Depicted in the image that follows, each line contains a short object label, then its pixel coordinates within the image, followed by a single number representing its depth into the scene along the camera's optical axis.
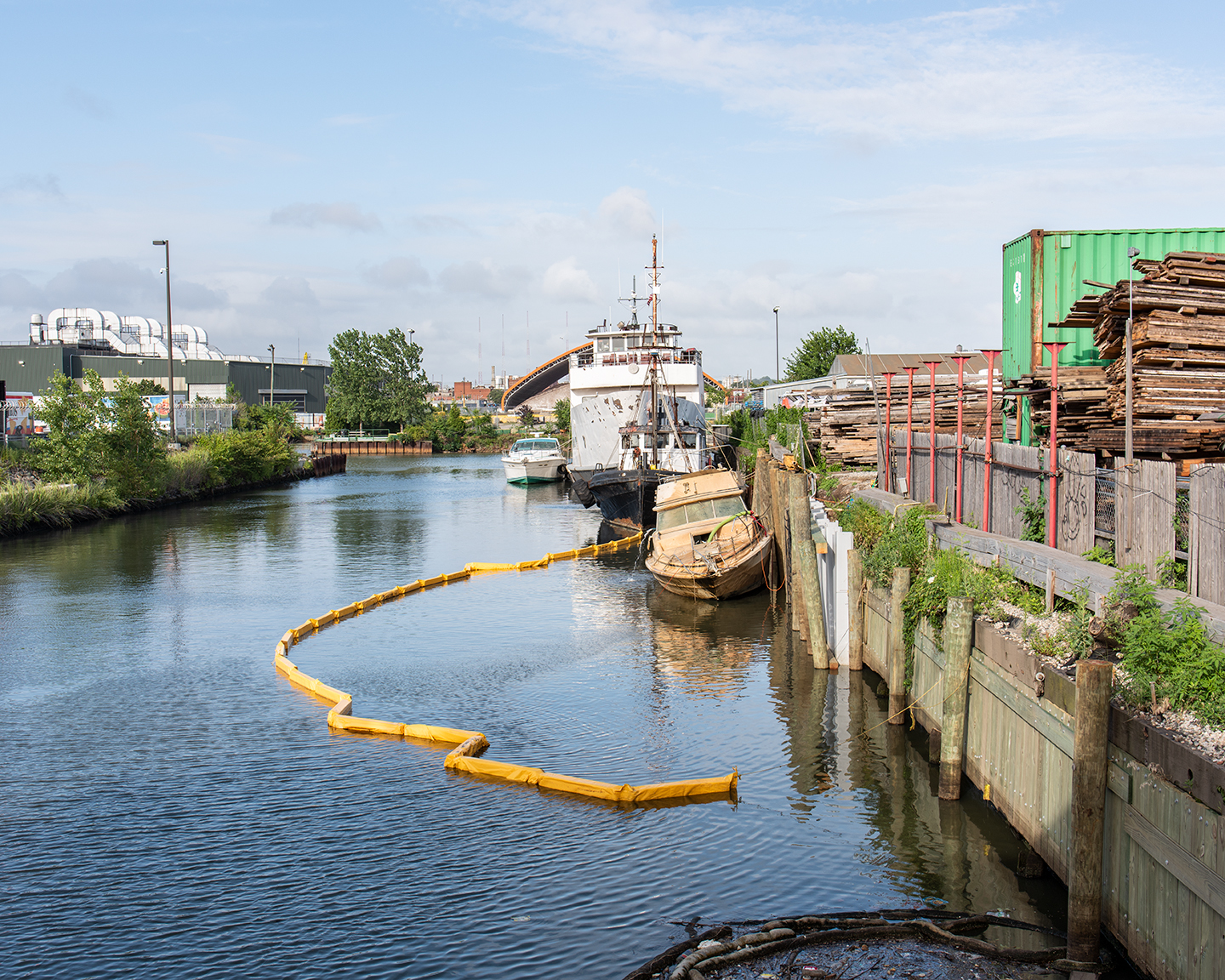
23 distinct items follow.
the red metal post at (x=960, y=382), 16.22
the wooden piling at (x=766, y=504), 24.46
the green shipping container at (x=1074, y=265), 17.66
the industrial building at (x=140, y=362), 93.06
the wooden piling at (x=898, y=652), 13.52
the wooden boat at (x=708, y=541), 23.28
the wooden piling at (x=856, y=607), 16.48
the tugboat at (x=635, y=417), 34.75
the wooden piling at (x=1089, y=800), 7.34
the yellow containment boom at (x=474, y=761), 11.61
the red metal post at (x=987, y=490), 14.88
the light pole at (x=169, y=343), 51.71
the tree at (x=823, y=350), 71.06
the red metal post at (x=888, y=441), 21.08
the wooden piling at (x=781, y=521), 22.48
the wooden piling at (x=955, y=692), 10.52
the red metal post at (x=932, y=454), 17.53
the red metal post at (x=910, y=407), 17.87
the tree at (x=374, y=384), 120.75
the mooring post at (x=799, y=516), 17.59
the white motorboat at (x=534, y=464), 60.66
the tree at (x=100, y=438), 40.69
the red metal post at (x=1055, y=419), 12.23
